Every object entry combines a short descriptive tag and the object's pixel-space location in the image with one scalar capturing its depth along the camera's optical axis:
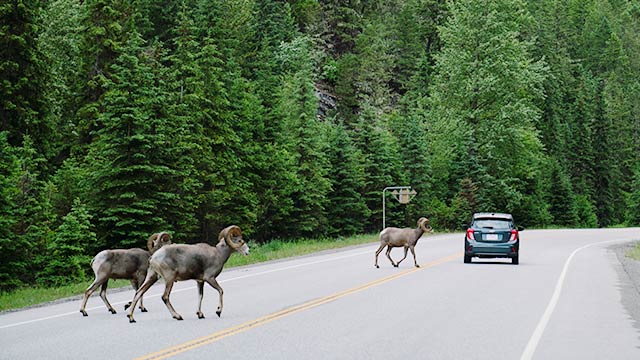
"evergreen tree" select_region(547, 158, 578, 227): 85.81
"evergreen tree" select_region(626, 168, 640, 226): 95.94
